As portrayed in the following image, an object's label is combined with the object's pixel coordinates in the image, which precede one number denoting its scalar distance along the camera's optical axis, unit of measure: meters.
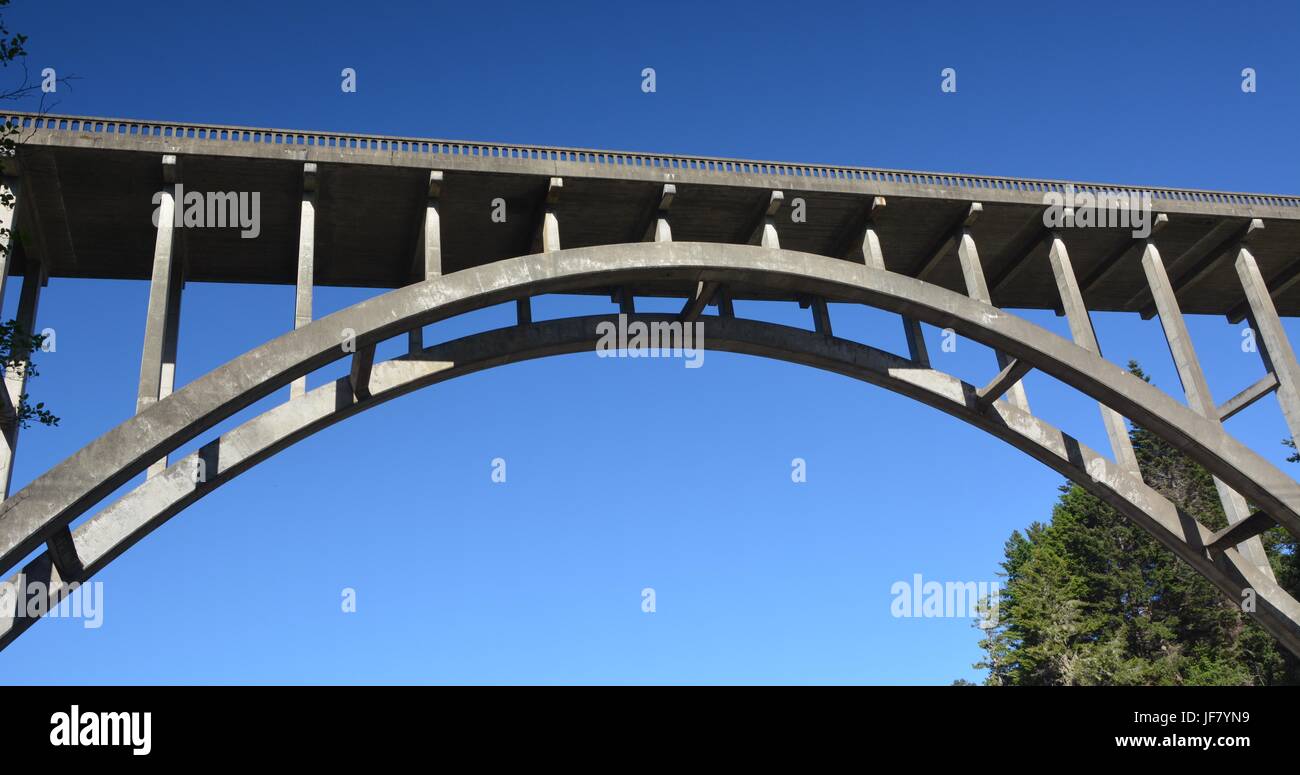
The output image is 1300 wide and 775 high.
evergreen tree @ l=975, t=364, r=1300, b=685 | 44.03
